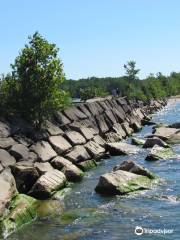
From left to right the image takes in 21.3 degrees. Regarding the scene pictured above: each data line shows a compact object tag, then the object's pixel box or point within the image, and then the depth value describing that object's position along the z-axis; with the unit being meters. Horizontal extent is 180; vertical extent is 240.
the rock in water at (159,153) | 39.00
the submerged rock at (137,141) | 47.62
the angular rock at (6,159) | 27.88
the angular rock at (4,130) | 32.47
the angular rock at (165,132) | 50.16
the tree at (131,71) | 129.50
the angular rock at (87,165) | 35.16
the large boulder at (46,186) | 27.05
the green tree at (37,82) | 37.50
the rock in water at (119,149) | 42.12
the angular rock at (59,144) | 35.16
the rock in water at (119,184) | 27.84
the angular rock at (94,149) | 38.75
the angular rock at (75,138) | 38.24
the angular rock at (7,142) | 30.63
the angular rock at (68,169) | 31.86
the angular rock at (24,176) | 27.53
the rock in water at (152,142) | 44.75
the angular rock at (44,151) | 32.41
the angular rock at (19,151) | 30.25
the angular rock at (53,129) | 37.57
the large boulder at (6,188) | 23.22
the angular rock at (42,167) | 29.22
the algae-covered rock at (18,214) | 22.25
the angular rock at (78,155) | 35.00
